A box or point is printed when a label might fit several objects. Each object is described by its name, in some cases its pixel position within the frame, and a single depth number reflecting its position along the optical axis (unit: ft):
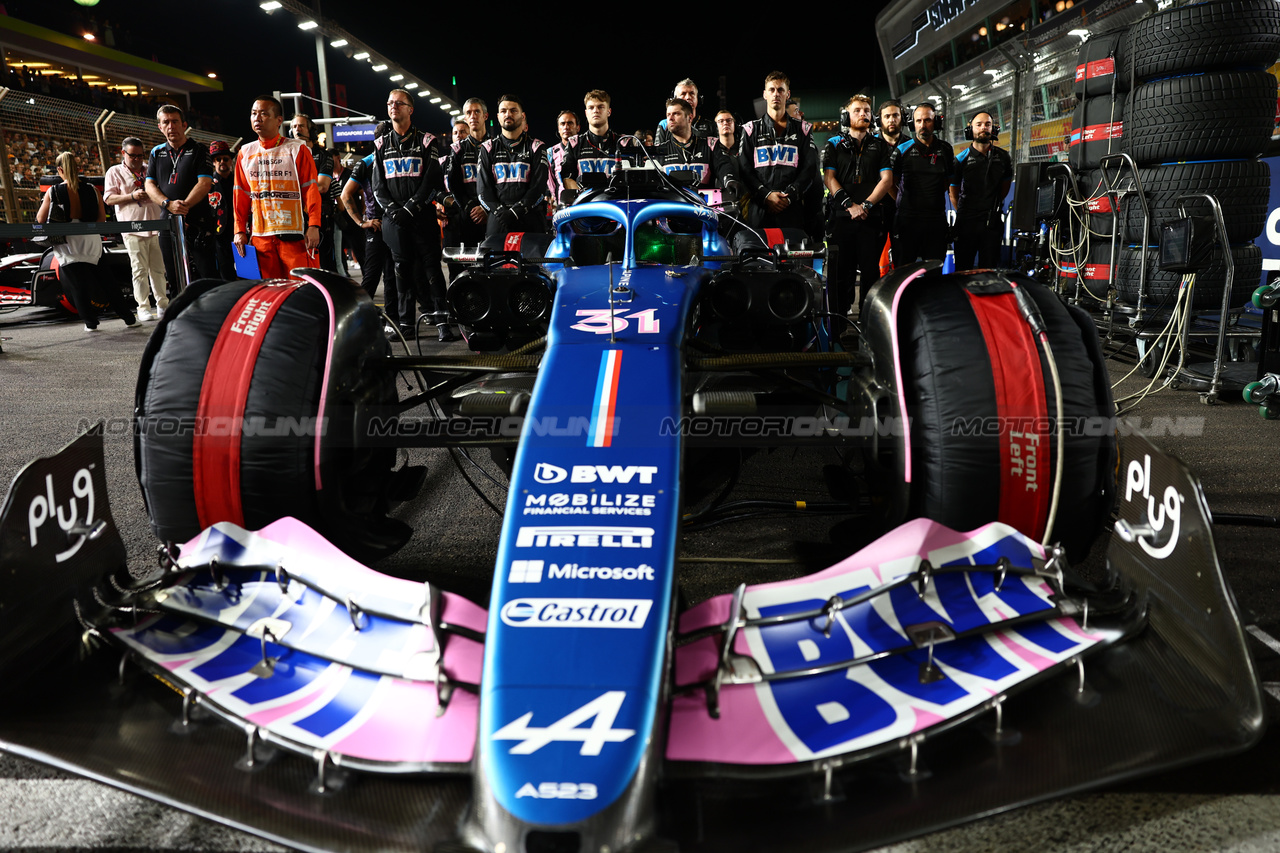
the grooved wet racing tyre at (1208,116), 17.58
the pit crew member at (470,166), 25.08
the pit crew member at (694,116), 23.88
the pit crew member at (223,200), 28.71
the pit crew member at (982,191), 24.07
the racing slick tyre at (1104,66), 20.53
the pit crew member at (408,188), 22.67
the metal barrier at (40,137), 60.95
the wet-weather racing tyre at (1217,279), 18.15
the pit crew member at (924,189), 22.63
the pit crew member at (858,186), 22.85
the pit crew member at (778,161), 21.76
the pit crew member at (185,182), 26.86
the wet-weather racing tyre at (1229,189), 17.94
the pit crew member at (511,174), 23.49
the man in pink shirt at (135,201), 29.60
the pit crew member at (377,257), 23.52
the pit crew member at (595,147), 23.52
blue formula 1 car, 4.19
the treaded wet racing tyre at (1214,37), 17.11
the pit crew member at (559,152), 24.11
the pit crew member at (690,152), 22.76
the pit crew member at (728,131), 23.97
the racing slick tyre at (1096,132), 21.02
